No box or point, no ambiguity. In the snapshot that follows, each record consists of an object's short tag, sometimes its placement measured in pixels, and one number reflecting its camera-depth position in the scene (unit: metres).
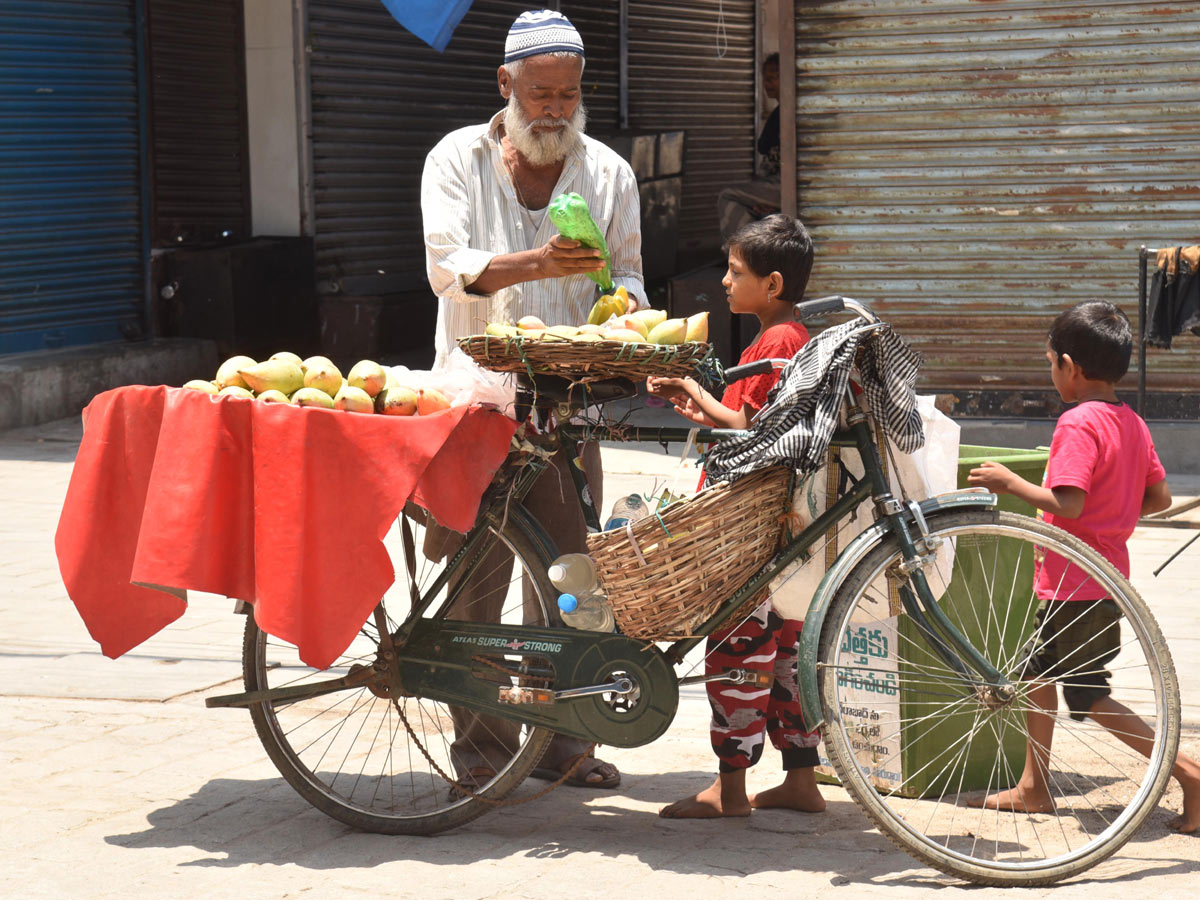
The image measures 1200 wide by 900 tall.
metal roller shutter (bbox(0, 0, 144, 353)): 11.16
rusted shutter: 9.24
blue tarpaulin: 9.23
